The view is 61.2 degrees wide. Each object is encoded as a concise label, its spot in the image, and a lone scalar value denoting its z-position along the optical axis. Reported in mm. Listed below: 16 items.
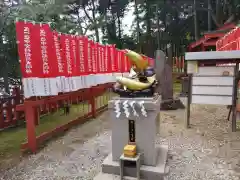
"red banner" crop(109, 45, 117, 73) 8288
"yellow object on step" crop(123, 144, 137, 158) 2943
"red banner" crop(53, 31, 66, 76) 4639
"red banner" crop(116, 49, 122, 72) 9188
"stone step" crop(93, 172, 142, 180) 3088
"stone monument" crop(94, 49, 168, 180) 2979
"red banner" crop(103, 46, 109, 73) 7621
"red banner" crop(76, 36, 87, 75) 5655
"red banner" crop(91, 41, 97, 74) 6512
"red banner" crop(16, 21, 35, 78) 3809
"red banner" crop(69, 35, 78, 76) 5328
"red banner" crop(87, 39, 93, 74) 6164
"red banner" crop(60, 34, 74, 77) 4965
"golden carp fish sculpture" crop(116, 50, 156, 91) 3123
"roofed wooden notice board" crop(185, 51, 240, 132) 5016
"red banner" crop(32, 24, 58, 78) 4098
